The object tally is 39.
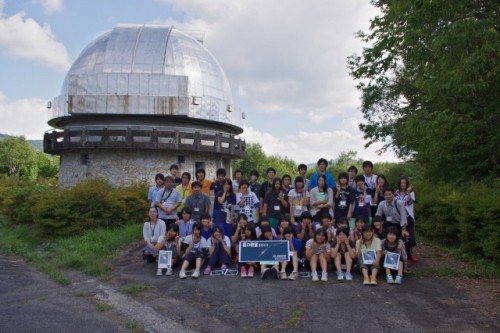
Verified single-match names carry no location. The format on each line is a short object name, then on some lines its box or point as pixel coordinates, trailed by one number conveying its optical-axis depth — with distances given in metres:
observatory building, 22.45
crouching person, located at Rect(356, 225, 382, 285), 7.37
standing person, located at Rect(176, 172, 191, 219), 9.59
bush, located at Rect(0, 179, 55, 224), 15.24
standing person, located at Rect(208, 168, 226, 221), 9.24
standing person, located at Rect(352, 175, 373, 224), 8.55
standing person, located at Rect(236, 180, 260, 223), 9.06
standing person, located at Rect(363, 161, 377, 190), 9.06
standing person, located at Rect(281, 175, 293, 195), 9.09
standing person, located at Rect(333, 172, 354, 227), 8.48
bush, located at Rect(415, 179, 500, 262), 8.37
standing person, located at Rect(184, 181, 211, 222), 9.03
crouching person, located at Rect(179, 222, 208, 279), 8.11
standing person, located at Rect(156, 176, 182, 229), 9.30
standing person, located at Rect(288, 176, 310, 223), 8.66
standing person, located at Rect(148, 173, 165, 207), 9.52
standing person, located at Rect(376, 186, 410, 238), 8.31
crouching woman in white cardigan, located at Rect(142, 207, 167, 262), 8.77
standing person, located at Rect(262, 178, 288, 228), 8.87
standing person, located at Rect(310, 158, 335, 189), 8.84
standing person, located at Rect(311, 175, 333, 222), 8.61
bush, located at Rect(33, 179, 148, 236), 12.48
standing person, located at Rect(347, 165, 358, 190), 9.16
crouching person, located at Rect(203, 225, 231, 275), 8.24
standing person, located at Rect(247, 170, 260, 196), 9.64
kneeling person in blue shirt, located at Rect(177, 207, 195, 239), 8.72
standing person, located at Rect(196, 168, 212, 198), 9.53
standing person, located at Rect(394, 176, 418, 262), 8.47
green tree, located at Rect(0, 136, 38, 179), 60.97
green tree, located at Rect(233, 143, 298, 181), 54.06
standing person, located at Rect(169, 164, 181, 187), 10.48
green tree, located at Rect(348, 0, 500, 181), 8.55
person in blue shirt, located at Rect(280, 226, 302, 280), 7.64
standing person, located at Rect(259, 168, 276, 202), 9.32
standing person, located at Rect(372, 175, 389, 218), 8.88
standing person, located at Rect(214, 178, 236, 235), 9.09
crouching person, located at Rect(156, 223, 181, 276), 8.46
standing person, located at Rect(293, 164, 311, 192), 9.39
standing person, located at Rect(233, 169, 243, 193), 9.68
